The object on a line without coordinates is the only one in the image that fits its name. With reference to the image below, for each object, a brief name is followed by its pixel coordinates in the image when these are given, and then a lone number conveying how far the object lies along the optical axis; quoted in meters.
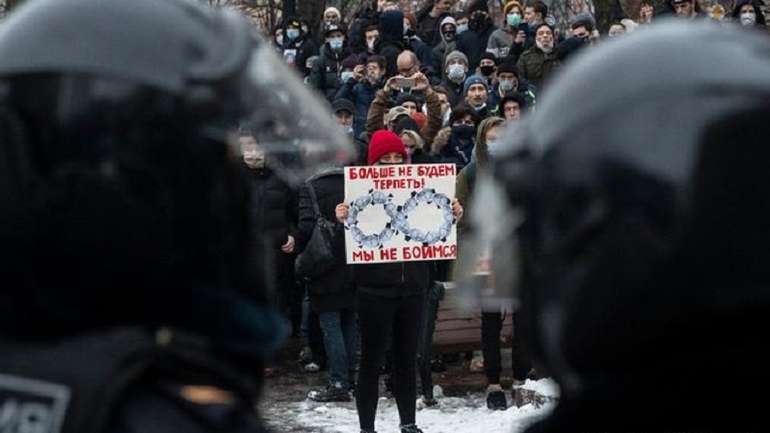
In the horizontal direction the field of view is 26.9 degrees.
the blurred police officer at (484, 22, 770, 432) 1.86
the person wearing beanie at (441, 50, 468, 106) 14.16
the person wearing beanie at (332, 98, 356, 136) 12.28
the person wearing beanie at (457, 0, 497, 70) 15.07
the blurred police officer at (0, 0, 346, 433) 2.00
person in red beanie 8.51
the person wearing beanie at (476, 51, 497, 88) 14.11
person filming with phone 11.94
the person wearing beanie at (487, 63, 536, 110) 13.10
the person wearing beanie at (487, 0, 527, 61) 14.51
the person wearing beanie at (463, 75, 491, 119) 12.90
